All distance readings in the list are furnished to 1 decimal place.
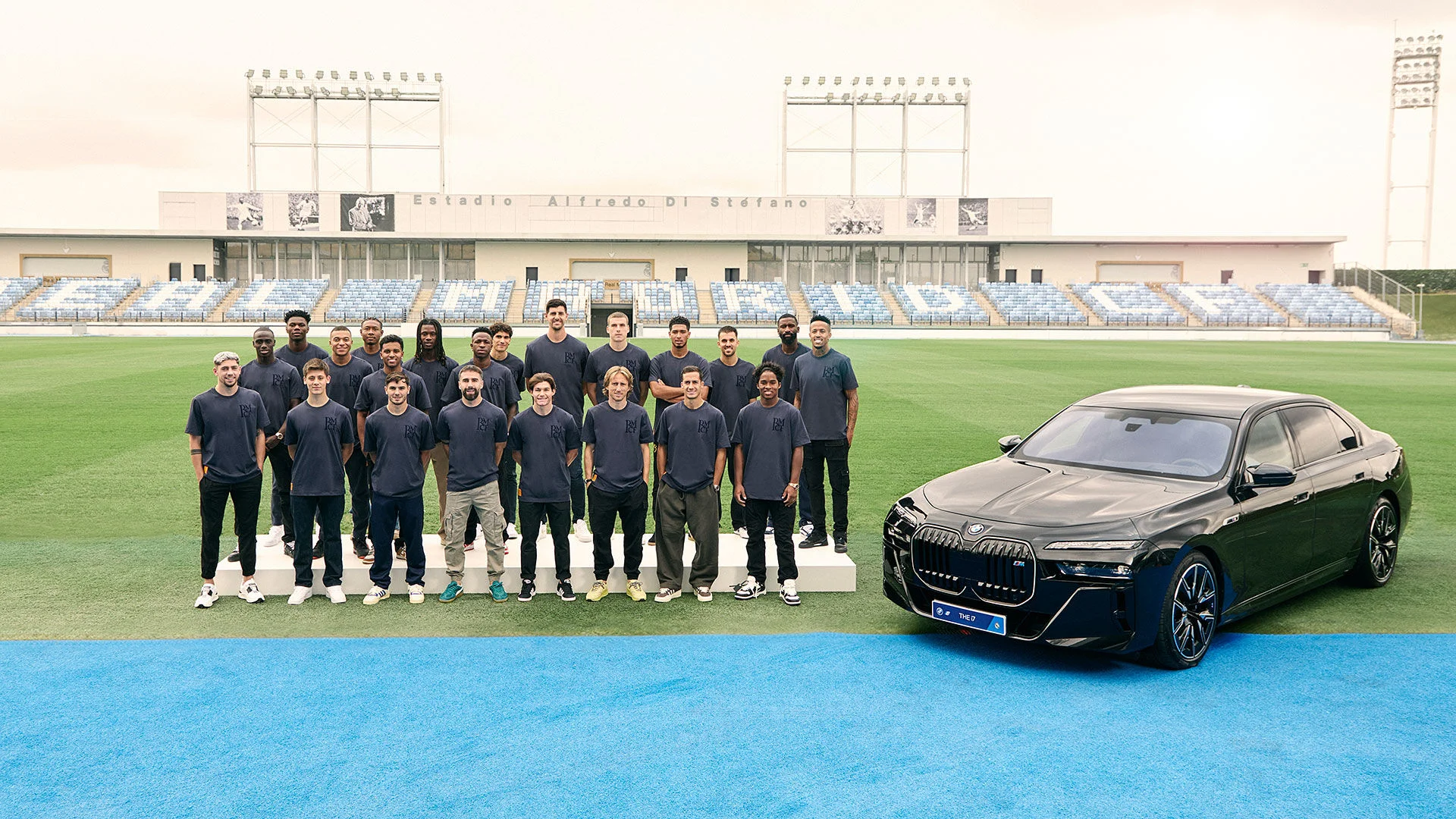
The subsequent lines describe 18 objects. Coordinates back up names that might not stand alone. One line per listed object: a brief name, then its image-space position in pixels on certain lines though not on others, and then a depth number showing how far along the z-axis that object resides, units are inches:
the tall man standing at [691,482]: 292.8
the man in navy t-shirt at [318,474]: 291.1
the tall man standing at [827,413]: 339.6
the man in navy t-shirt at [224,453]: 286.5
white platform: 304.0
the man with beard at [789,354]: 351.9
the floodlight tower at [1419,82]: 2699.3
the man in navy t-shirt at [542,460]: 291.6
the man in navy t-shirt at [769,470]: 295.1
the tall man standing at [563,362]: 351.9
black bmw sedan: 231.1
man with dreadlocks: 349.7
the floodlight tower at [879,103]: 2746.1
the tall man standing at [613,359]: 346.9
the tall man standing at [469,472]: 297.0
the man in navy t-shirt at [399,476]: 290.5
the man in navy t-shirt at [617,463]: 292.5
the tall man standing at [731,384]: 352.2
